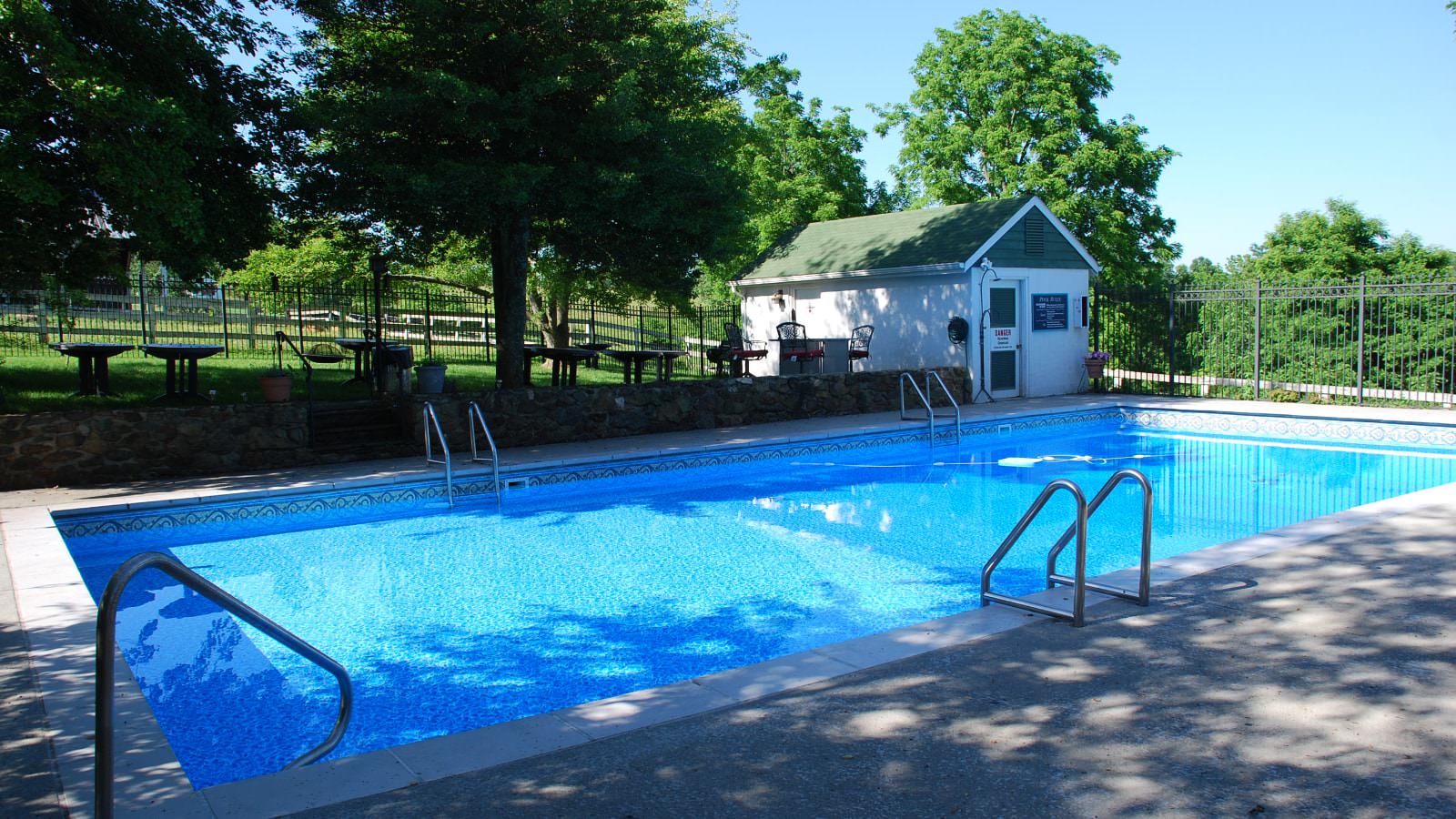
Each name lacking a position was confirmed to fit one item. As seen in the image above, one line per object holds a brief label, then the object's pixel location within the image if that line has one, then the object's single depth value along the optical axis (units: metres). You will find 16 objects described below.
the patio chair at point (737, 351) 14.51
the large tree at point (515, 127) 10.84
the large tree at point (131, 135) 7.57
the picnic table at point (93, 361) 10.07
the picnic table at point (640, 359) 13.06
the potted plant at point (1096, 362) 16.95
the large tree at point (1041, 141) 25.73
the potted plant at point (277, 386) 10.39
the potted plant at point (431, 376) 11.89
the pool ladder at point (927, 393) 13.12
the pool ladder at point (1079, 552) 4.47
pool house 16.02
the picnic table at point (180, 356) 10.30
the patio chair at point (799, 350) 15.45
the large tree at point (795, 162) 26.62
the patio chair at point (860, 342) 16.14
